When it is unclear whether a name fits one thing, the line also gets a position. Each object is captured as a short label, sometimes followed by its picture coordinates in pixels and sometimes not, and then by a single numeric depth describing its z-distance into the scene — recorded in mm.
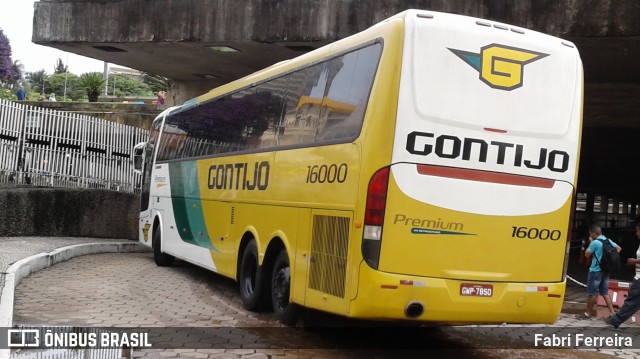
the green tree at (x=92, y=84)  30938
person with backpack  11578
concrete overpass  14039
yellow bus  6871
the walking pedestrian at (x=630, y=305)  10047
